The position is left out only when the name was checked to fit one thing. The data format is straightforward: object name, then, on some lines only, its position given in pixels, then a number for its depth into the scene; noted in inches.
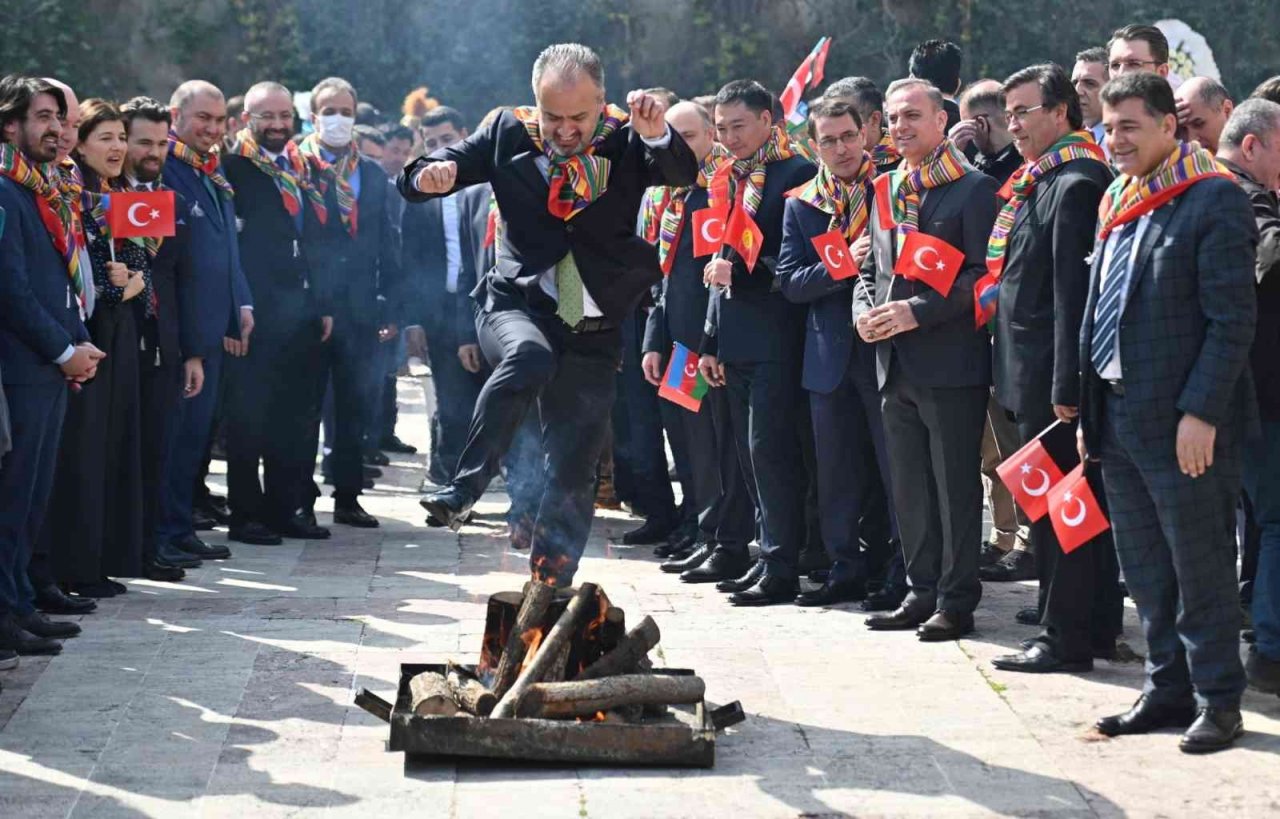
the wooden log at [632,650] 247.1
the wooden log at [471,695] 235.8
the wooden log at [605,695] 233.9
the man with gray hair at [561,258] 261.6
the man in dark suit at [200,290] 381.1
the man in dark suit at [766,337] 340.2
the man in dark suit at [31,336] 293.7
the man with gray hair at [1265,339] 261.3
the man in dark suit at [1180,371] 230.7
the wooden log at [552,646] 233.3
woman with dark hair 329.4
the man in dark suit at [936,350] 299.9
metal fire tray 228.7
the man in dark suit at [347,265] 418.6
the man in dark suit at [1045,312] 279.1
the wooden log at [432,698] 235.3
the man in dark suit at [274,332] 406.9
